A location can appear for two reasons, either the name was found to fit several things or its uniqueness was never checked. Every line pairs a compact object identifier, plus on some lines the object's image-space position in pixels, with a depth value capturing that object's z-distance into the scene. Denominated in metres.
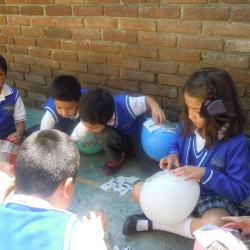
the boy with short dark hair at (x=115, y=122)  2.32
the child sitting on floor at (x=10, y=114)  2.86
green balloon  2.72
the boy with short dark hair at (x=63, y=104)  2.57
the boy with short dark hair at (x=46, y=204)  1.07
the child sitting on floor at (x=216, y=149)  1.76
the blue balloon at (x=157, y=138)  2.32
